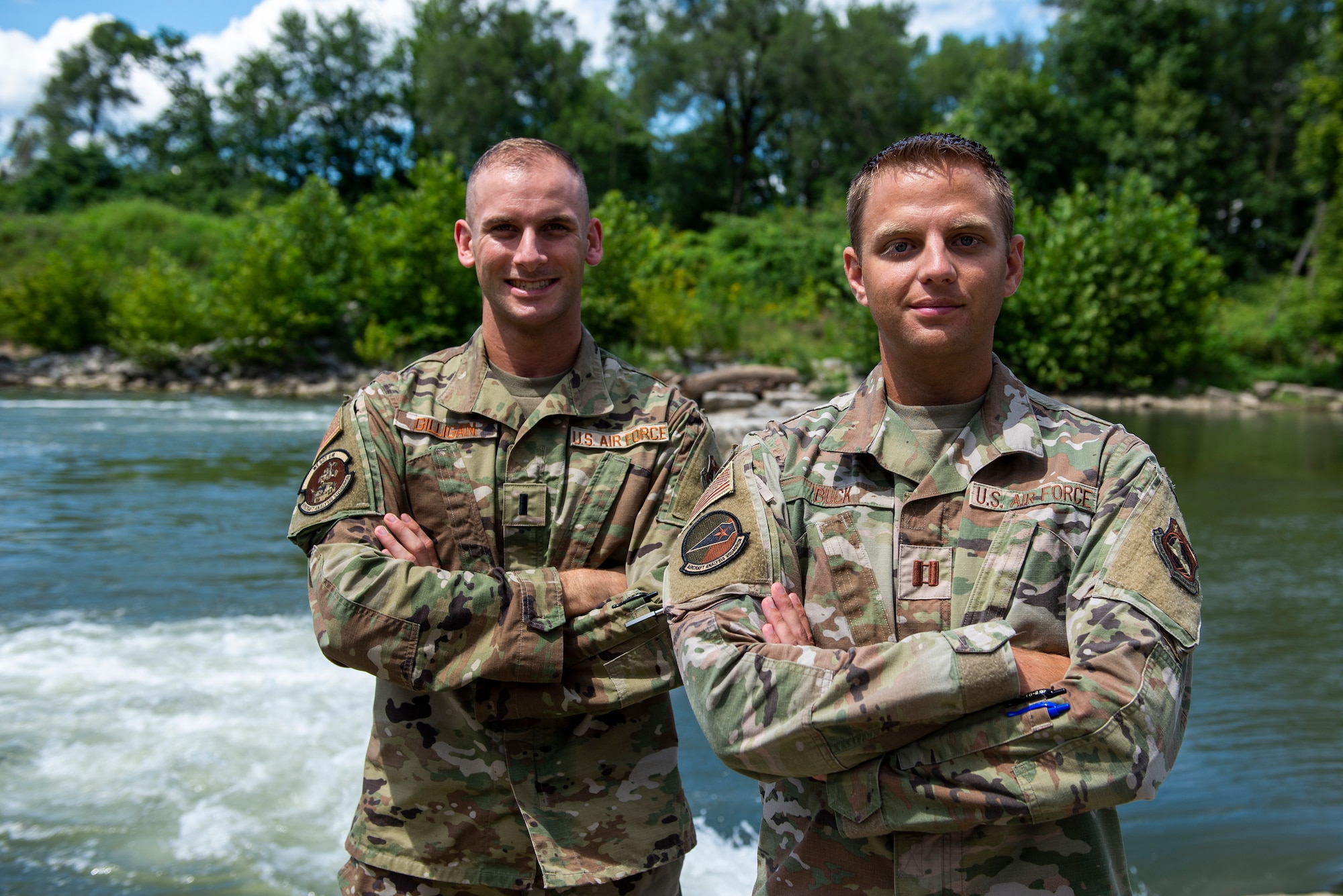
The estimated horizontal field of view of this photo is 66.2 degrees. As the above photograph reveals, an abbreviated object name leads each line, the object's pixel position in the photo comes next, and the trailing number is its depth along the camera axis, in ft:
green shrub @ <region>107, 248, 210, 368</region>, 92.79
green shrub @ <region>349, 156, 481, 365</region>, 92.43
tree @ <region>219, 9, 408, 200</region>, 164.25
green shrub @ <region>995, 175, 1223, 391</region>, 84.12
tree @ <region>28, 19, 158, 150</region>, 177.47
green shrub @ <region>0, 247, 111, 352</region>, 98.68
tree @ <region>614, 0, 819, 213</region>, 128.36
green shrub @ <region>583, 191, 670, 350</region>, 88.84
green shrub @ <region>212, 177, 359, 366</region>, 94.02
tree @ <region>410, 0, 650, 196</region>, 134.92
